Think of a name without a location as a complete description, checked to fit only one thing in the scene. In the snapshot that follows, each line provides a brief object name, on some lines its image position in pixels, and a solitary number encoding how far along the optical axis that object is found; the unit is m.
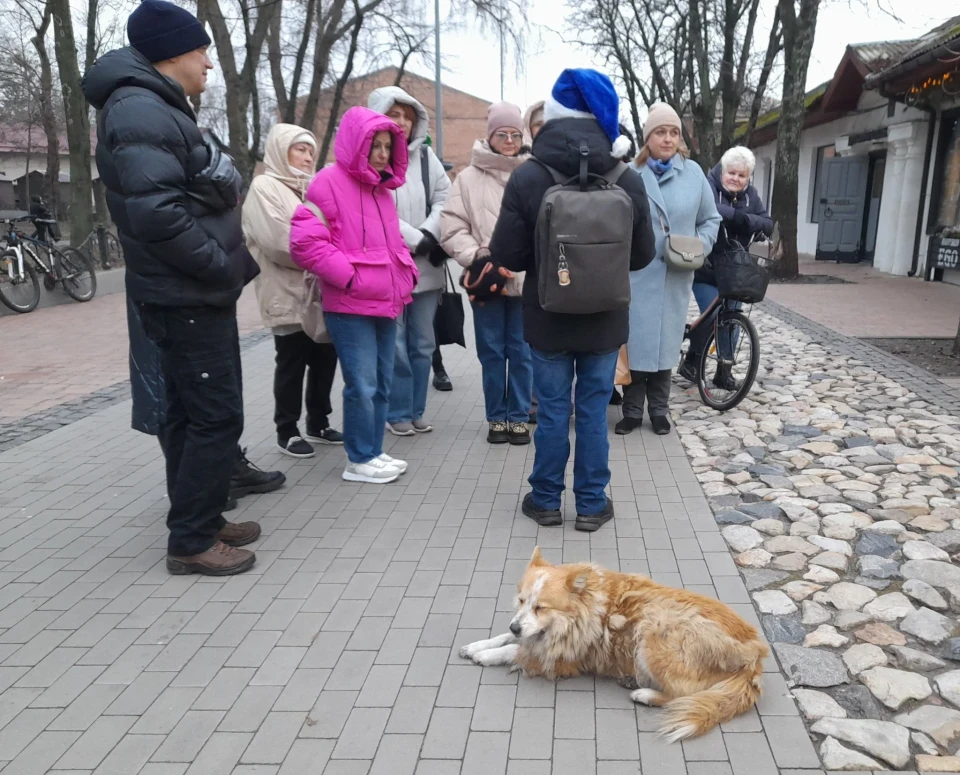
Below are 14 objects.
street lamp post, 25.34
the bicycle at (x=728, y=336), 5.94
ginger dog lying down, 2.63
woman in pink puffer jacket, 4.36
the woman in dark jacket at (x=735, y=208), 6.15
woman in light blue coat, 5.44
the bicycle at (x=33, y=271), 12.70
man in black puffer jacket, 3.22
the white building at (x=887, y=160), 13.38
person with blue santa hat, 3.79
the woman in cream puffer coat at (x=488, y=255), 5.38
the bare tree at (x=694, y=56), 22.34
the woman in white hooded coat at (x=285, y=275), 4.80
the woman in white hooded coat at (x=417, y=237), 5.37
